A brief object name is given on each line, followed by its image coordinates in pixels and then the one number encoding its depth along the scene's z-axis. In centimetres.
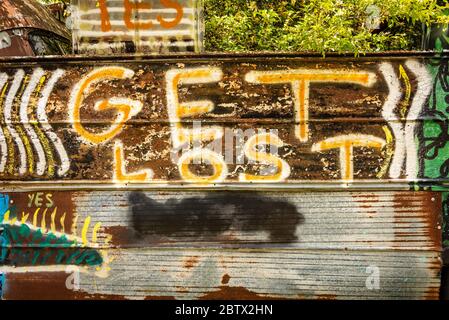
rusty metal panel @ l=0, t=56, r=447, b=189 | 378
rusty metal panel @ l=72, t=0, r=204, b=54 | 400
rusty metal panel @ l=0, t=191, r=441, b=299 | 383
